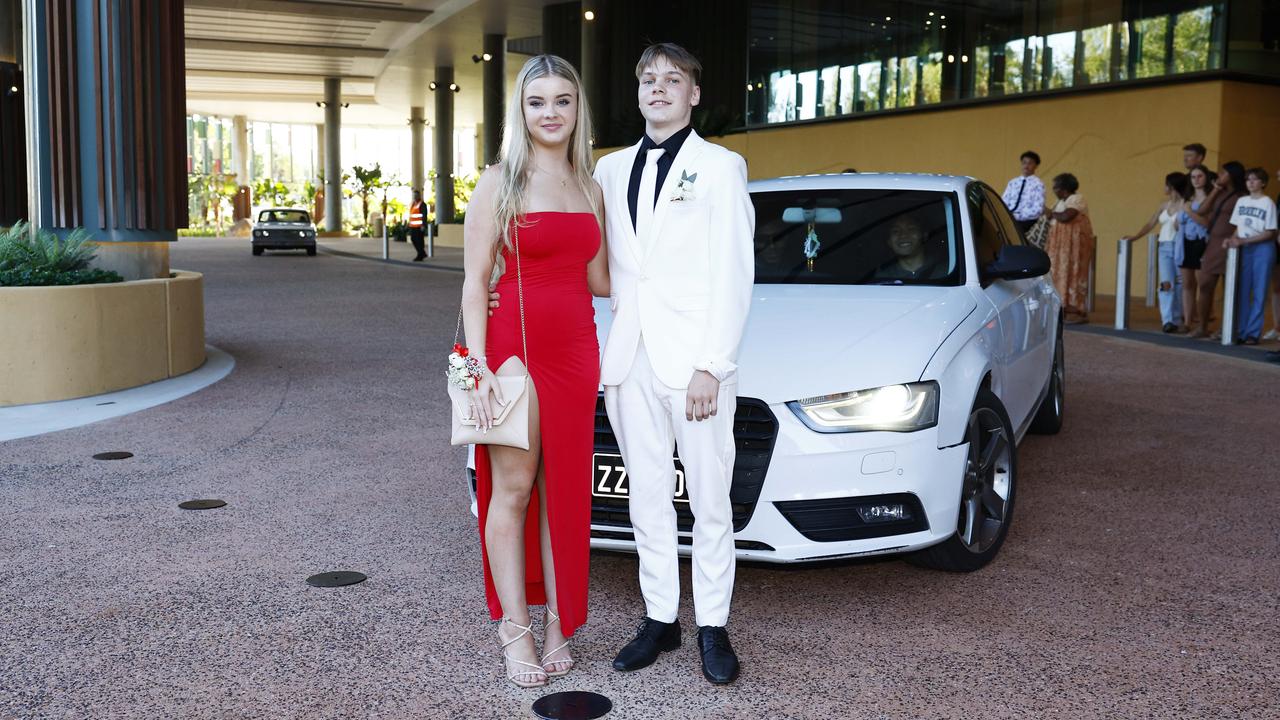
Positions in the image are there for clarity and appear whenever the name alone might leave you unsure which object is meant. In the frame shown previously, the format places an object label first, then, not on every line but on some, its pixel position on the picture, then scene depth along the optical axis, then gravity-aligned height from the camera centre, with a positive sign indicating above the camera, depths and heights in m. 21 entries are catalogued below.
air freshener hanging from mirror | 5.34 -0.11
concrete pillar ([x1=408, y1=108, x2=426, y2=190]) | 60.91 +3.84
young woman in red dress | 3.19 -0.33
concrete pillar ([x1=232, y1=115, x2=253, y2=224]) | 74.56 +4.03
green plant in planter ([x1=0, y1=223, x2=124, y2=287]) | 8.42 -0.33
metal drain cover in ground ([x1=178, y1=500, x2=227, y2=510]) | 5.45 -1.34
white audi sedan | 3.79 -0.54
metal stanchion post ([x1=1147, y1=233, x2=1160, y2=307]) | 14.77 -0.57
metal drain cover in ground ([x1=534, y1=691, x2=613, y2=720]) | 3.19 -1.33
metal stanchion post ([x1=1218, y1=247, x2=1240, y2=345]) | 11.50 -0.64
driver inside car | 5.13 -0.14
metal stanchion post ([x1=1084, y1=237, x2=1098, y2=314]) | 14.86 -0.84
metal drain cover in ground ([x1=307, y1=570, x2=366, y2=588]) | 4.33 -1.34
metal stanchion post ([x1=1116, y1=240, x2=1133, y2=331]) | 13.45 -0.65
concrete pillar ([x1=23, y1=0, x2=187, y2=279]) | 9.30 +0.75
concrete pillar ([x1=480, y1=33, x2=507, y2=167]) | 37.53 +4.30
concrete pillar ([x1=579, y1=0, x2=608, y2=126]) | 32.09 +4.56
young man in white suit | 3.21 -0.29
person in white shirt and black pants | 13.35 +0.33
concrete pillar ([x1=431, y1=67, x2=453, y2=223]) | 46.97 +2.59
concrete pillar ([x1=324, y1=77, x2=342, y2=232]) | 54.41 +2.84
